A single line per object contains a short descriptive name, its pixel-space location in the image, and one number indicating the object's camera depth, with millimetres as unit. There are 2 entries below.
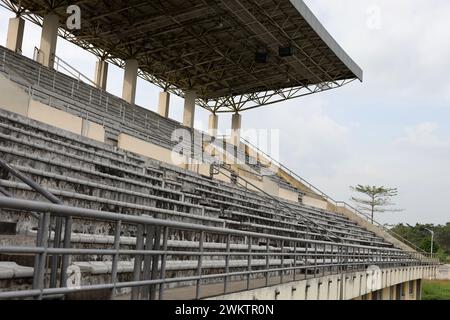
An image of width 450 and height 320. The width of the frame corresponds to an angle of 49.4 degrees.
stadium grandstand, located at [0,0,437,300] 4395
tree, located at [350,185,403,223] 53656
